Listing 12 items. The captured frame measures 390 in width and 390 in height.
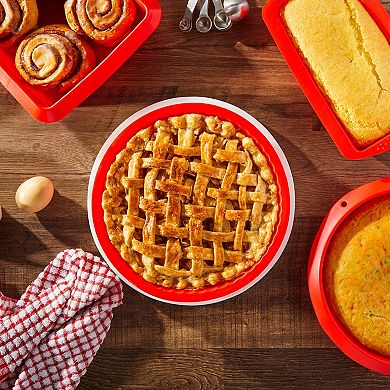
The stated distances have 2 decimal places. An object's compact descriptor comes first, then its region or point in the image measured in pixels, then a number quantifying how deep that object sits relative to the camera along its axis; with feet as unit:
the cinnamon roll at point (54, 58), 5.42
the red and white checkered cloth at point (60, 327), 5.74
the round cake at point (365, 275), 5.47
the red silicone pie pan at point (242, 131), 5.56
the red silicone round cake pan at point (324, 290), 5.41
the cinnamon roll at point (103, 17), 5.39
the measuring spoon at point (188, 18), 5.65
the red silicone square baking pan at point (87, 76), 5.37
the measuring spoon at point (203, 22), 5.68
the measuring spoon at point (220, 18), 5.64
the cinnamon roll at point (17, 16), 5.42
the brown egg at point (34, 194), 5.67
